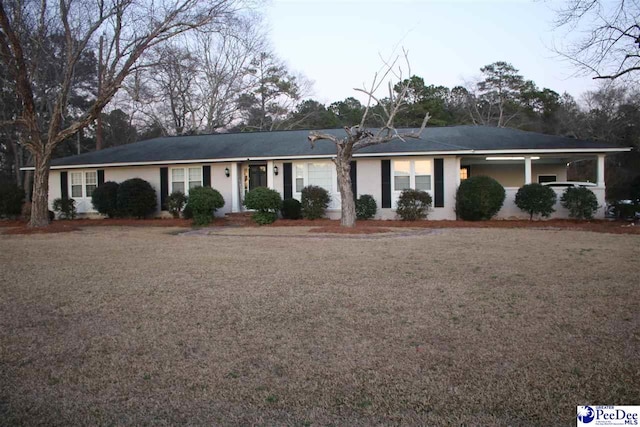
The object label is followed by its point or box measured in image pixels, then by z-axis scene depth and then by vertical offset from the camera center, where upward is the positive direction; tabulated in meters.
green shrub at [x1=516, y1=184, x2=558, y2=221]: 16.08 -0.04
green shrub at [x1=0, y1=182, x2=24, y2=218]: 19.83 +0.44
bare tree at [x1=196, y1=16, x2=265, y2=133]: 33.78 +8.67
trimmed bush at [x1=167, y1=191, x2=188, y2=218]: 19.00 +0.22
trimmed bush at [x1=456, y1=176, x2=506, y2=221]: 16.11 +0.07
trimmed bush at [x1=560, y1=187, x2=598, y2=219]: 15.98 -0.17
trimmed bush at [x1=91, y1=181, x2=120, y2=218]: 19.30 +0.41
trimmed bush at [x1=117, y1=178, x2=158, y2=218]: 18.94 +0.37
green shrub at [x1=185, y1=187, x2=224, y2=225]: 16.59 +0.09
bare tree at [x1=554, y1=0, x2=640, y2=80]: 13.59 +4.55
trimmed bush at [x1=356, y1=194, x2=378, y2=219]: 17.36 -0.18
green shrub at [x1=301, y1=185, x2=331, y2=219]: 17.39 +0.07
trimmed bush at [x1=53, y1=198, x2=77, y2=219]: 20.09 +0.09
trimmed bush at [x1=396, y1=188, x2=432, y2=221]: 16.94 -0.10
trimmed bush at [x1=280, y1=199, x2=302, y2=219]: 17.80 -0.19
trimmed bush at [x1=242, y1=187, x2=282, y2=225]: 16.59 +0.05
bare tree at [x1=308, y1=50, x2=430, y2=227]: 13.87 +1.65
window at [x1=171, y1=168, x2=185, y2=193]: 19.88 +1.11
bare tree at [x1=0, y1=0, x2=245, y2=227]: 15.56 +5.27
